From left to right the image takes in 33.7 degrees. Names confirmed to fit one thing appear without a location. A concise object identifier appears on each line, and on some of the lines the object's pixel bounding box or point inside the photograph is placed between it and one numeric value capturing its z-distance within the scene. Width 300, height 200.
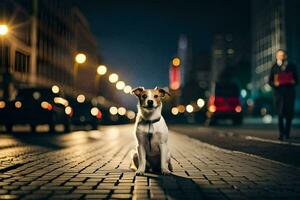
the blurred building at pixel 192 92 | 141.12
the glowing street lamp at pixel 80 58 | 28.58
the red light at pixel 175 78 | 144.25
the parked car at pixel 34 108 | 18.11
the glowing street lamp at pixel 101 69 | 32.92
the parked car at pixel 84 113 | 25.78
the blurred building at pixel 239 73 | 116.44
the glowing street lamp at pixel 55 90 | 19.24
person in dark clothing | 12.75
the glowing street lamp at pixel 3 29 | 21.52
